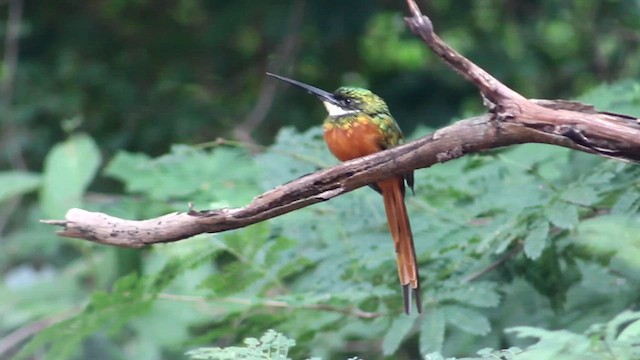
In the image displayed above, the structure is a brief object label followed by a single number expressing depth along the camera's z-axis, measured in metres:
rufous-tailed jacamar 5.22
